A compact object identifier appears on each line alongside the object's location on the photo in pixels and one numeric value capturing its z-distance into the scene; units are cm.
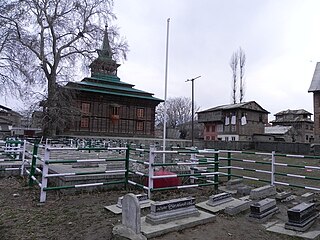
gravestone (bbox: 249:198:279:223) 553
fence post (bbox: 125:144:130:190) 777
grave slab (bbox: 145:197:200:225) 479
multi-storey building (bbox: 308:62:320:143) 4006
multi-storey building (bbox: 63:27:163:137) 3922
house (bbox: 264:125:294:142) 5838
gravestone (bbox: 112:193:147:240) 411
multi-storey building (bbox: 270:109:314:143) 6231
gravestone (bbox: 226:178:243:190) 826
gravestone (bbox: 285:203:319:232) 497
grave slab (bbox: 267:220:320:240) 467
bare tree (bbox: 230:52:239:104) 5703
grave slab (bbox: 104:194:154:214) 572
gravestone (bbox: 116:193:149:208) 601
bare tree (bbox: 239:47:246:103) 5675
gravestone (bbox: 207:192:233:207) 618
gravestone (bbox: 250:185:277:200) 692
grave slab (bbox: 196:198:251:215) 587
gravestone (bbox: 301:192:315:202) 709
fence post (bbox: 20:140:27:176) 1005
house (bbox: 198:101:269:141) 5297
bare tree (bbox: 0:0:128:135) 2380
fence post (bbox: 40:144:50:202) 643
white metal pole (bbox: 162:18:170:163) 1269
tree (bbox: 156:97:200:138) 8025
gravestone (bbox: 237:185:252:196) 779
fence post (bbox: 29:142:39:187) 802
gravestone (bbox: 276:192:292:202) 714
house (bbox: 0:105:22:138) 5842
